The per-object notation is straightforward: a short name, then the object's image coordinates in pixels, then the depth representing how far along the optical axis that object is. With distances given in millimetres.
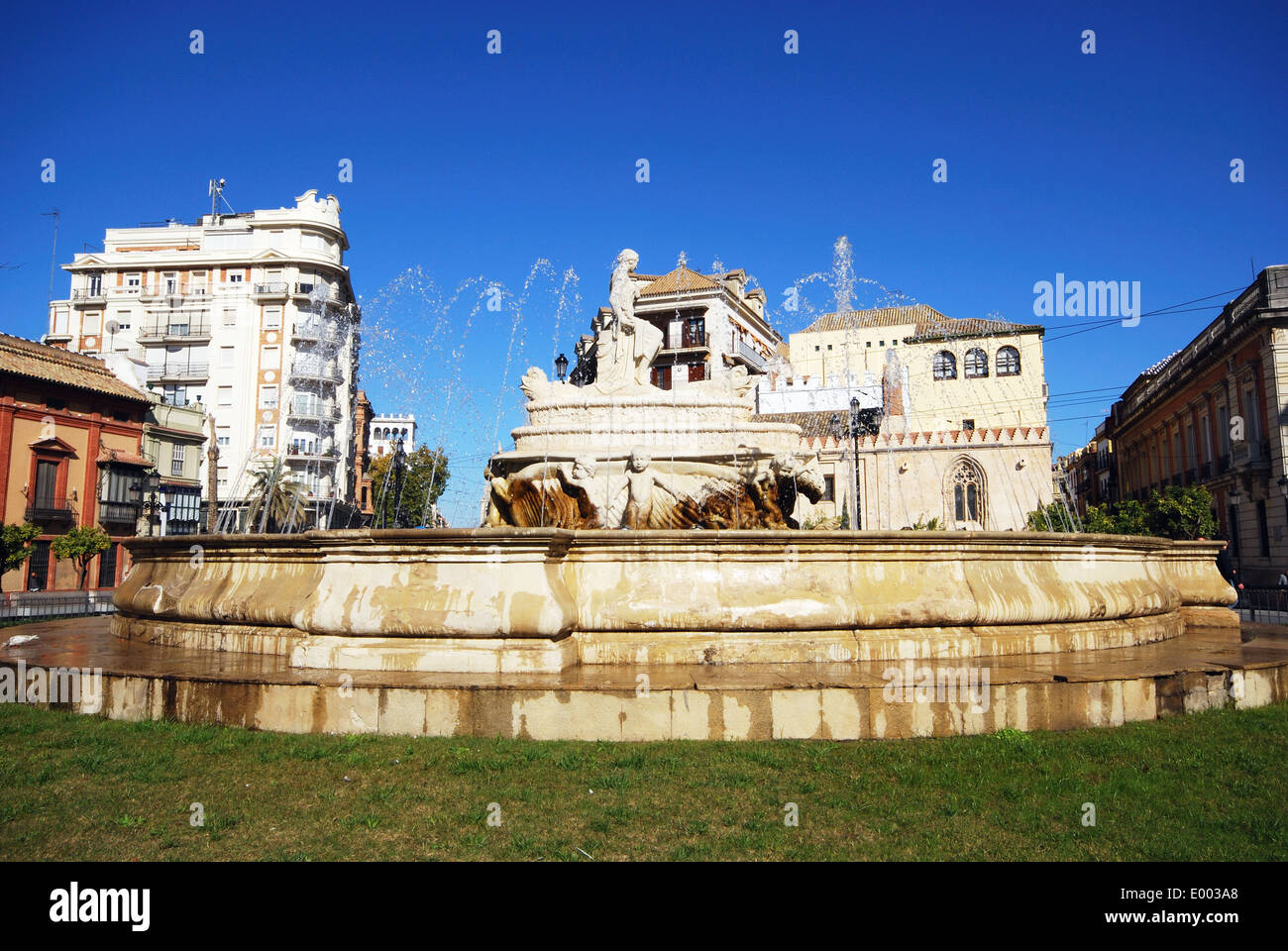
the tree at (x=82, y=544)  33594
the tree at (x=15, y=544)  29920
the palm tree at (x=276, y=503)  38438
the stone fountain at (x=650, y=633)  5789
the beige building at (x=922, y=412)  52594
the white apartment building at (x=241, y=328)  54969
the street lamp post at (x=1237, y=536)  33438
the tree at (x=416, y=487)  49469
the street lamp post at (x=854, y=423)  48194
